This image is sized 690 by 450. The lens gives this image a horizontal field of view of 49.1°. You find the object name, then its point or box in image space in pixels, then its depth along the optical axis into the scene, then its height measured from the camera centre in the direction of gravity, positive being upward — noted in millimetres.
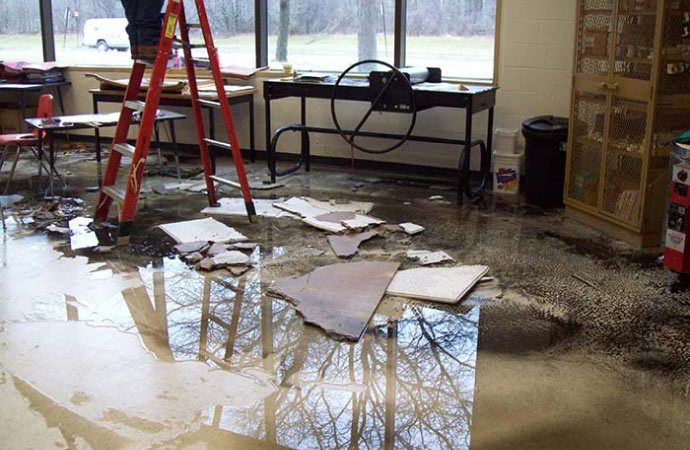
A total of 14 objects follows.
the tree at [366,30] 6934 +157
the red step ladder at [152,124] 4738 -512
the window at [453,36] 6539 +106
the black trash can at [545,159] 5609 -810
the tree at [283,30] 7316 +158
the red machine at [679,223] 4094 -923
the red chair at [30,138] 5738 -718
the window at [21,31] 8500 +142
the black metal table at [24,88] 7645 -448
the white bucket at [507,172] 6082 -972
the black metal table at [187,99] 7000 -505
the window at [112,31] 7562 +143
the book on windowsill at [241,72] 7238 -243
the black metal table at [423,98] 5727 -391
